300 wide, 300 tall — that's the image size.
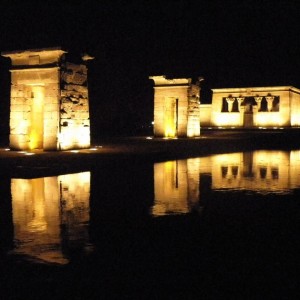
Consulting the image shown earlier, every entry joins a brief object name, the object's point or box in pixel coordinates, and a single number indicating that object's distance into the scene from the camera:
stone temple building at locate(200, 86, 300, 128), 39.81
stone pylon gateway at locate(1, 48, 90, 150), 17.53
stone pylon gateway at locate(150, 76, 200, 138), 26.91
